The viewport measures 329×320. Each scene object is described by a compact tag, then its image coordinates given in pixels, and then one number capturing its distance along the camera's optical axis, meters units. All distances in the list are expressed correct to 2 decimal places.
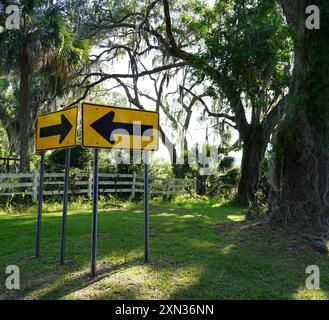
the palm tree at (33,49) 13.66
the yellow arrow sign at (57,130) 5.36
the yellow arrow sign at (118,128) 4.95
